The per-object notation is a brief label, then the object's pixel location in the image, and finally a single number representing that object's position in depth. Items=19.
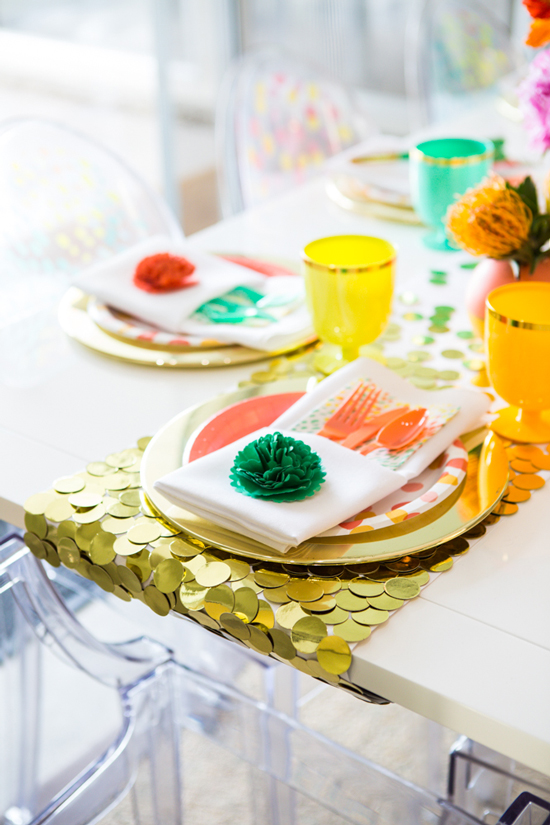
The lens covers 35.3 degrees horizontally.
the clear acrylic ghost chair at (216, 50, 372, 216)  1.87
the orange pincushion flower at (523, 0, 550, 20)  0.79
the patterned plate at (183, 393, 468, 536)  0.70
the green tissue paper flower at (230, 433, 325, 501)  0.69
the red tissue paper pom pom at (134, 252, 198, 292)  1.09
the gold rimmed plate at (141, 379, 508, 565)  0.67
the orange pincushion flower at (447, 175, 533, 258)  0.89
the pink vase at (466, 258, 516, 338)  0.99
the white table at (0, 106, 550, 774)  0.57
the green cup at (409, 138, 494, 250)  1.23
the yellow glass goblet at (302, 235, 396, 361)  0.91
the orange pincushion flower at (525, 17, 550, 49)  0.80
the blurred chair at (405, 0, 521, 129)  2.36
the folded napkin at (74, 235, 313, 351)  1.02
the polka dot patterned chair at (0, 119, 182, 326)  1.37
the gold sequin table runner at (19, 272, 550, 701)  0.62
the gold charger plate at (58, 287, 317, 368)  1.00
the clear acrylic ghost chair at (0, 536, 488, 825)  1.02
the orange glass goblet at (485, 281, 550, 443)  0.79
